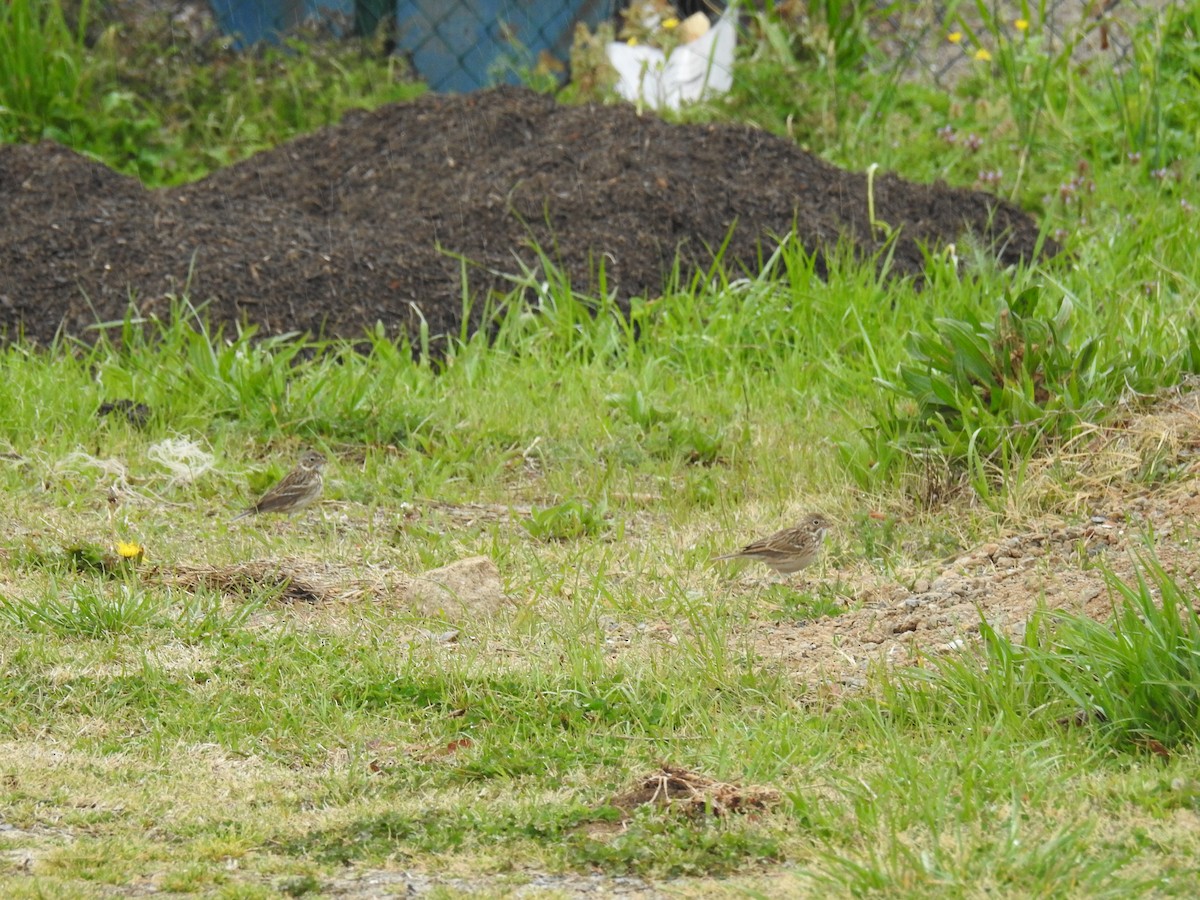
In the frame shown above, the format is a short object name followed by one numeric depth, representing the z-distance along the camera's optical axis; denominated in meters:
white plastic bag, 22.27
